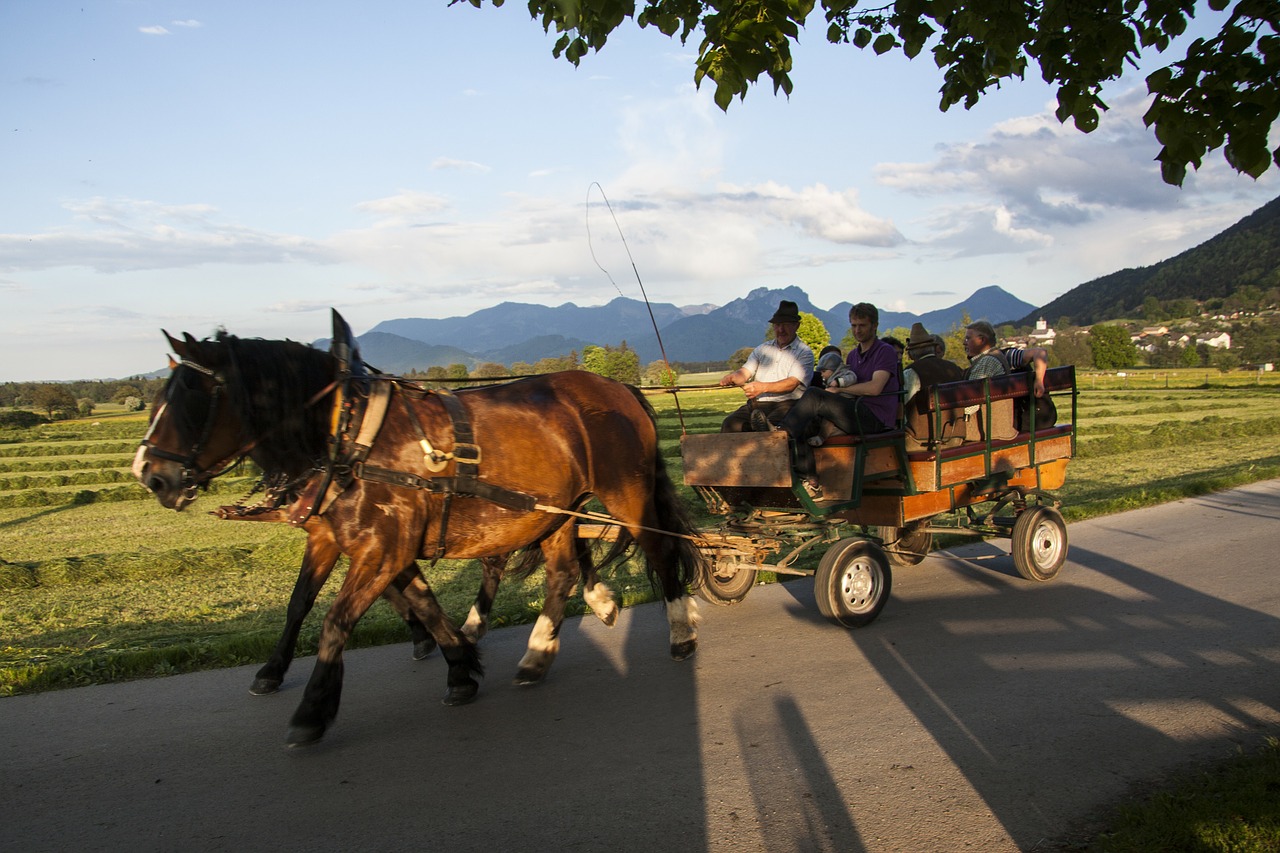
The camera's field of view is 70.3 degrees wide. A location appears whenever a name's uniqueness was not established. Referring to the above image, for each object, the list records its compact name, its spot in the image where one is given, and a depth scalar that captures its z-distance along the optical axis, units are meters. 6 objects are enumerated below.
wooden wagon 6.65
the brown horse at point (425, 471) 4.64
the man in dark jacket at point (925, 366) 7.56
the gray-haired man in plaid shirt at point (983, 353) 8.20
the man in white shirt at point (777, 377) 7.04
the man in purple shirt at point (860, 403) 6.77
